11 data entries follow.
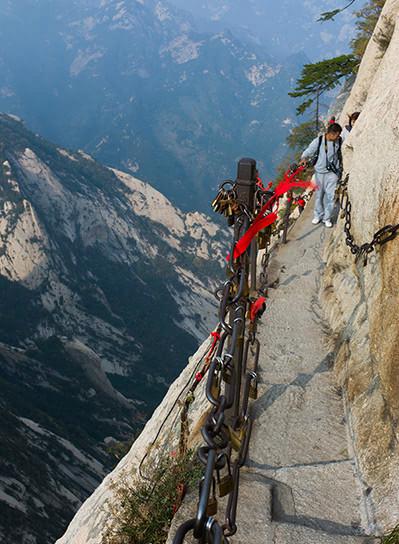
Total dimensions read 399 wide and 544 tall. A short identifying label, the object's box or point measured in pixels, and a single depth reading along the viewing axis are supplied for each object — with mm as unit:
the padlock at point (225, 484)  3035
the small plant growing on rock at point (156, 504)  4652
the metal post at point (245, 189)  4062
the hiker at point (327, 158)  9500
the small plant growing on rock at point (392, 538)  3579
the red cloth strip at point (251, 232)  3846
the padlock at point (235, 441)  2943
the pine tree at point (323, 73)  22547
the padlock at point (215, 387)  2723
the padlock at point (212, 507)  2715
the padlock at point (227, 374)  2844
